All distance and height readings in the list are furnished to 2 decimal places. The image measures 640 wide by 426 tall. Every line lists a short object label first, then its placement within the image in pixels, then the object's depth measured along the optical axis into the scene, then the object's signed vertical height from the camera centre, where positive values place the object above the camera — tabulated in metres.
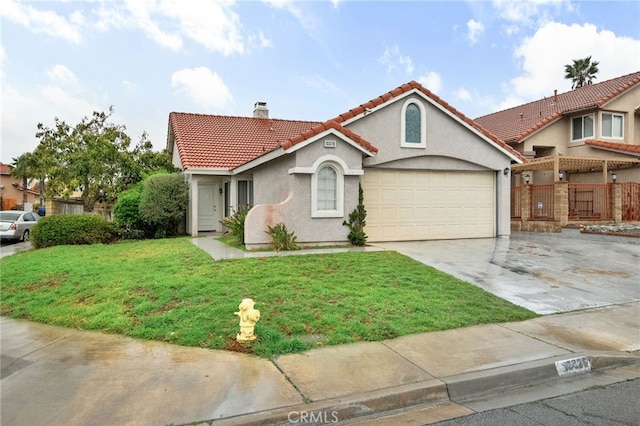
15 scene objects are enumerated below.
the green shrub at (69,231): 15.05 -0.55
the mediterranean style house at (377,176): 12.30 +1.32
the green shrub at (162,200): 16.20 +0.55
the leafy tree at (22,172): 43.89 +4.54
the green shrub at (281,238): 11.77 -0.62
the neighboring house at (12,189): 53.09 +3.23
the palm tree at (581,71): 41.78 +13.95
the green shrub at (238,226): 12.92 -0.33
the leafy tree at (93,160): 21.97 +2.85
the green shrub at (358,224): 12.81 -0.27
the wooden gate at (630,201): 19.70 +0.63
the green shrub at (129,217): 16.61 -0.08
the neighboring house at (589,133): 21.48 +4.27
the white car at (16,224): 19.23 -0.42
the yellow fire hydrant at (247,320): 5.43 -1.32
